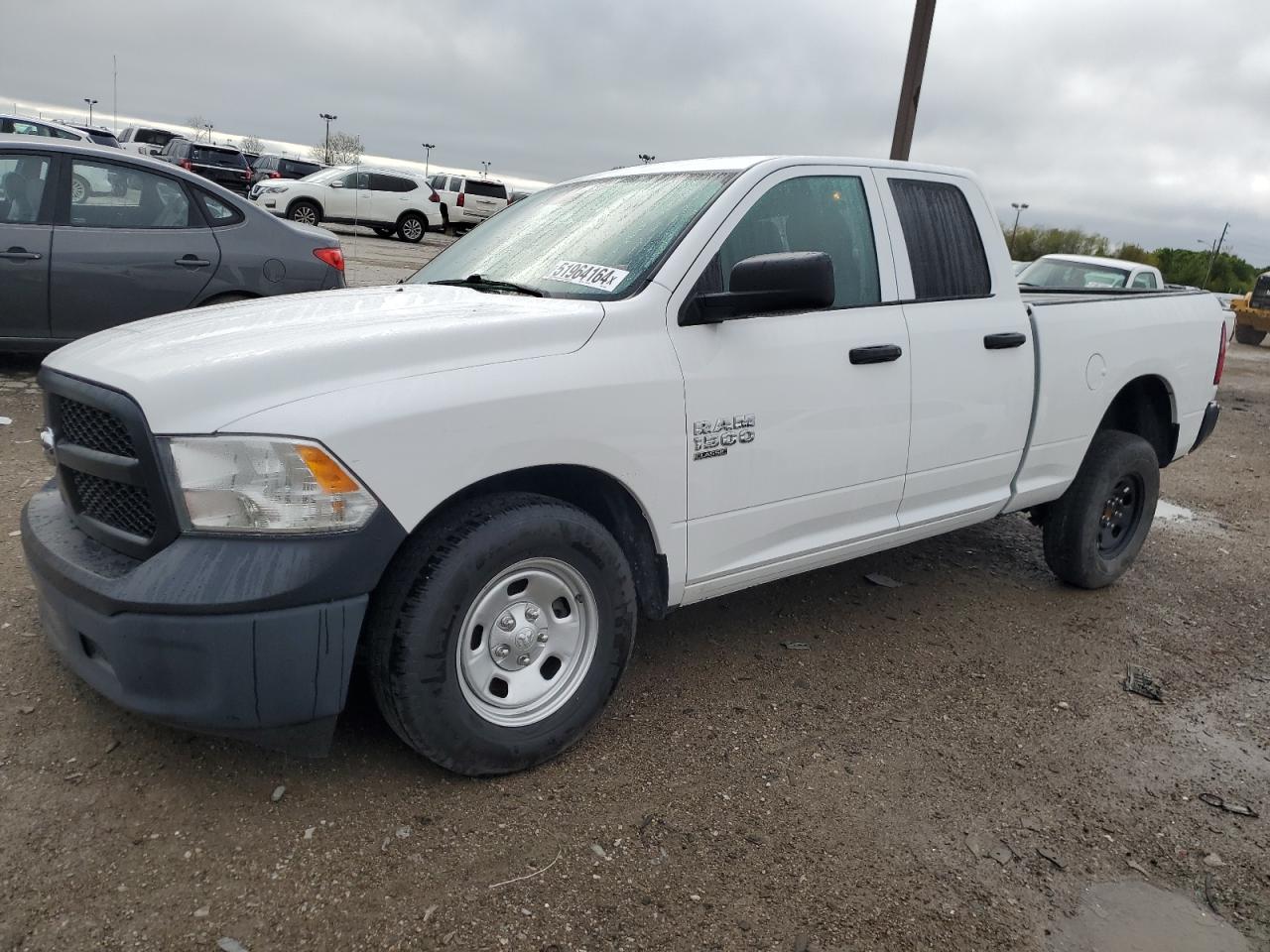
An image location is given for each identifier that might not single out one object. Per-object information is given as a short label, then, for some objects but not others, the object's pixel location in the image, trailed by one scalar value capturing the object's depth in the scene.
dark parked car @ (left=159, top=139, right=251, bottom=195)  27.98
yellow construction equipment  22.39
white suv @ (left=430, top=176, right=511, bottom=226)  31.94
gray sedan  6.27
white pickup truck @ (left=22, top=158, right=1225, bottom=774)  2.41
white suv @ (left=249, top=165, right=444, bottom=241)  24.22
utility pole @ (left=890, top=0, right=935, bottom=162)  9.24
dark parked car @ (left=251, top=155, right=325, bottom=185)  34.22
